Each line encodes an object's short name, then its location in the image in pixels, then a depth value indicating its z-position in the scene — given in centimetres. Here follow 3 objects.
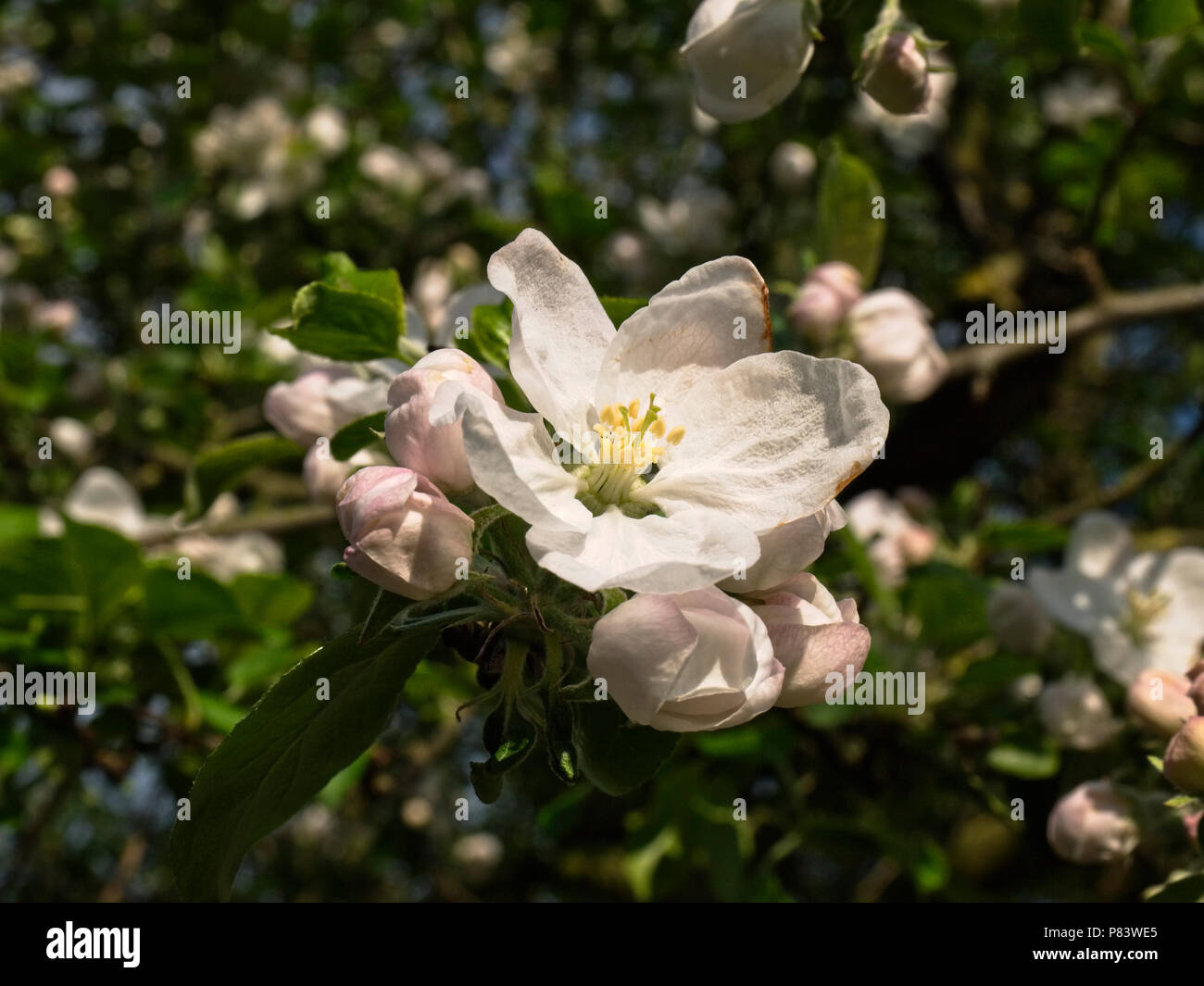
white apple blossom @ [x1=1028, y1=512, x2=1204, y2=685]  28
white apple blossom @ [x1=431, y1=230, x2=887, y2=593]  18
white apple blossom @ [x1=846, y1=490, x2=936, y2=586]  38
